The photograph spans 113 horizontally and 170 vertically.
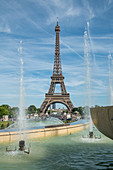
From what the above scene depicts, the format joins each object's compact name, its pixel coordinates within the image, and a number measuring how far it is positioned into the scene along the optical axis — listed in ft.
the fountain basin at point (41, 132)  59.64
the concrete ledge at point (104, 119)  26.63
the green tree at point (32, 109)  395.89
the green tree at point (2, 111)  196.01
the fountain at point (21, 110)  57.52
